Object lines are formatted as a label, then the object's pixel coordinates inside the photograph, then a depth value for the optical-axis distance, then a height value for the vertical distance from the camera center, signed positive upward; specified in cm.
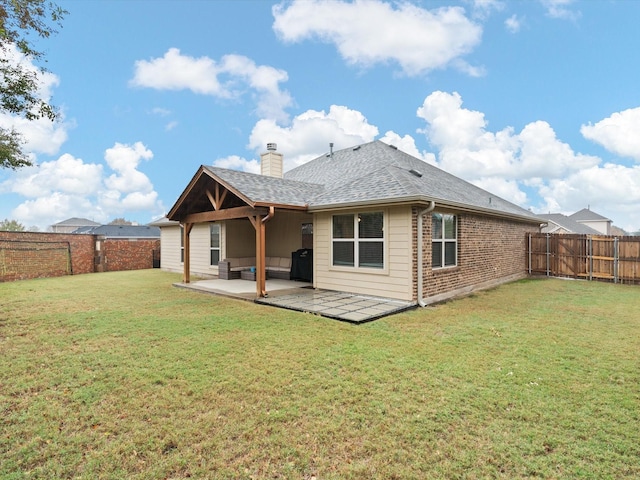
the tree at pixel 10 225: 4868 +210
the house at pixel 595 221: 4191 +176
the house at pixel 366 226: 786 +30
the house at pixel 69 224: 5378 +230
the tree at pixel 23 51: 646 +371
